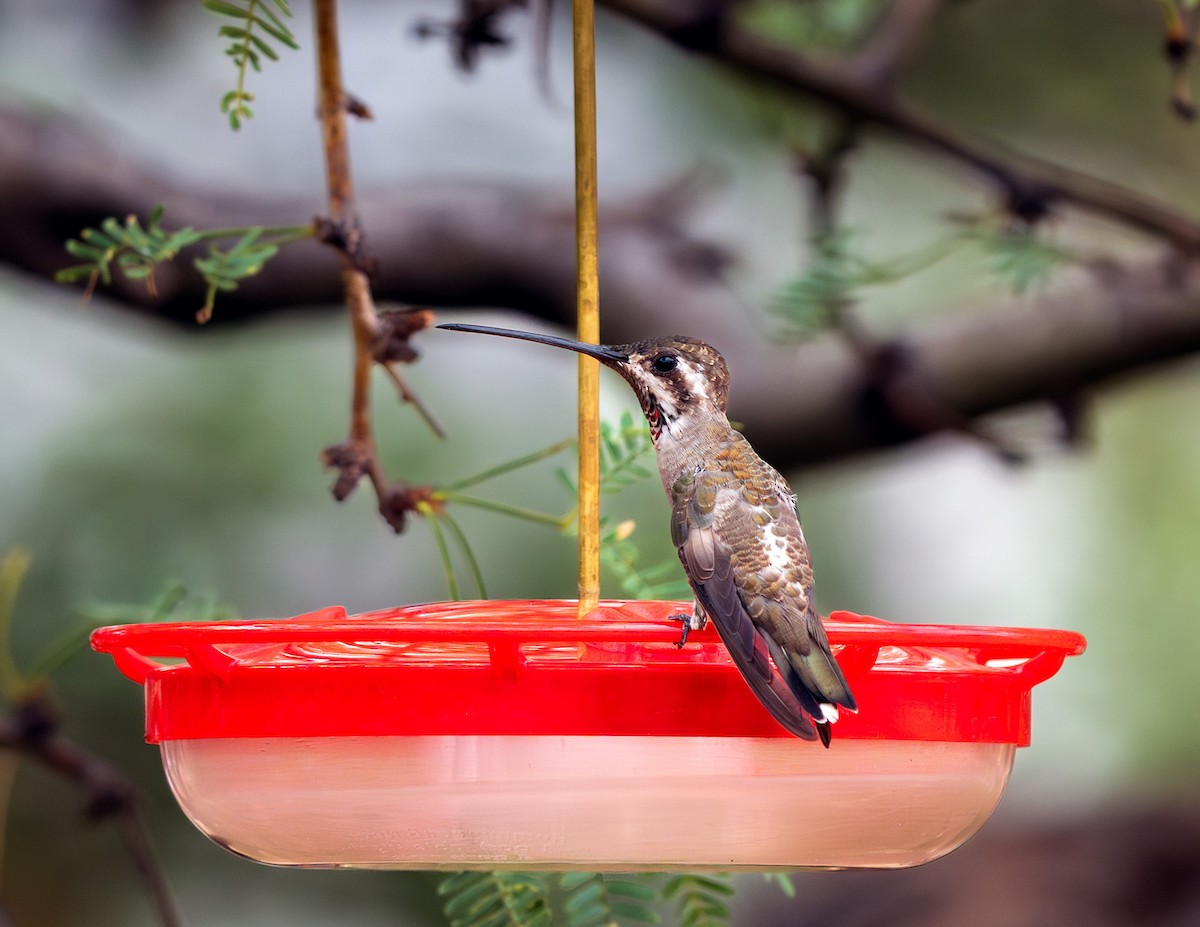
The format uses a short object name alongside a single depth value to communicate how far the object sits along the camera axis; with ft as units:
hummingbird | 8.09
